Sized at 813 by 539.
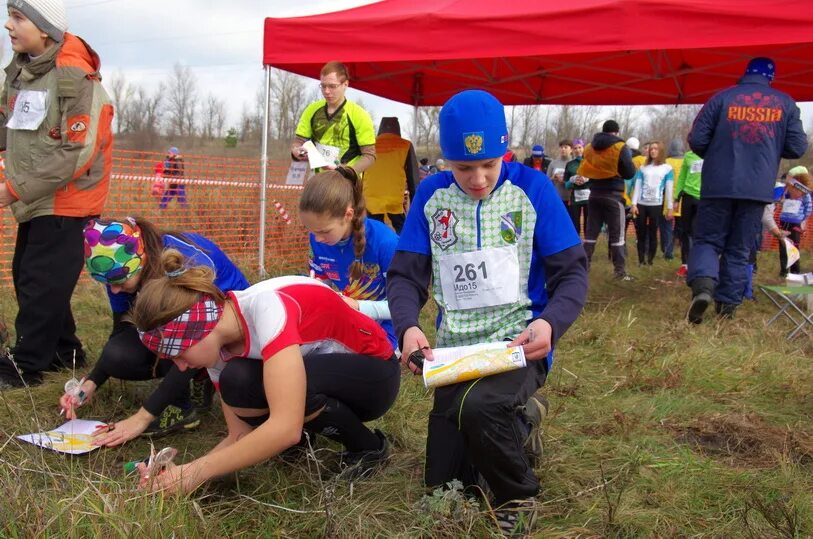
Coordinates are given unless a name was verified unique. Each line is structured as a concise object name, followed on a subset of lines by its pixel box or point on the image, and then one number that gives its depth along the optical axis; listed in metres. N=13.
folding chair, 4.10
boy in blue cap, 1.84
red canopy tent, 4.43
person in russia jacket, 4.50
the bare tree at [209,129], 53.68
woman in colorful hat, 2.35
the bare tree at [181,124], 54.31
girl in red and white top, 1.79
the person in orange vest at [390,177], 5.61
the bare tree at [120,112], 47.84
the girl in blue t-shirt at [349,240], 2.53
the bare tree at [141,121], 48.31
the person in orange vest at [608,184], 6.65
